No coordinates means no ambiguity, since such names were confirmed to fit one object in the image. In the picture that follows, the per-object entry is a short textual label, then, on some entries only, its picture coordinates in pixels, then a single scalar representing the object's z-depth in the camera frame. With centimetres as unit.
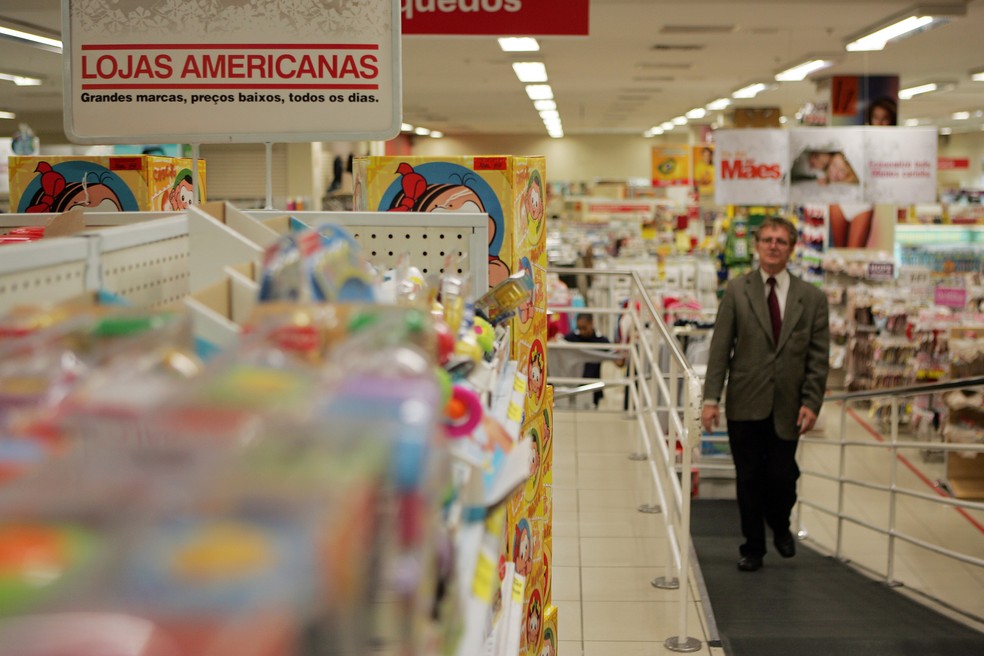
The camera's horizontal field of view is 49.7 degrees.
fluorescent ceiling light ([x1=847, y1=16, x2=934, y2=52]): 778
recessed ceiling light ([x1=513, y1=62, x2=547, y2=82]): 1226
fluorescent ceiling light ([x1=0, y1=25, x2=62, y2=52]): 913
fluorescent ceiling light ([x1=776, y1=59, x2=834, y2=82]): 1034
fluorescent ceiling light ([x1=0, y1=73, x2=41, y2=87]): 1383
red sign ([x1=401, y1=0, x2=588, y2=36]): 524
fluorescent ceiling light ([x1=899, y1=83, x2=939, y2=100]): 1559
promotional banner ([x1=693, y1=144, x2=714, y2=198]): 2122
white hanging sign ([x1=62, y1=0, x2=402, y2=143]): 270
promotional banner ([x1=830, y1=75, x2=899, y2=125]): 1281
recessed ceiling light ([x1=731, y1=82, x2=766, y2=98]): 1411
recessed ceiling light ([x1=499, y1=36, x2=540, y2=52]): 970
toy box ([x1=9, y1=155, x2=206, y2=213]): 393
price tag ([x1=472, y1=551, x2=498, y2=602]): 109
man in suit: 492
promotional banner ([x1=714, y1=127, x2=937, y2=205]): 1024
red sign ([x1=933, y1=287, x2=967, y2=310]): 978
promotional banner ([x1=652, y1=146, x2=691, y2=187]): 2369
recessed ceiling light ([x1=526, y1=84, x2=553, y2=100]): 1529
